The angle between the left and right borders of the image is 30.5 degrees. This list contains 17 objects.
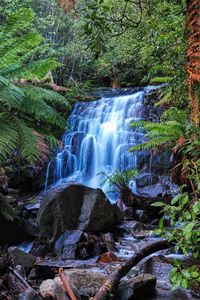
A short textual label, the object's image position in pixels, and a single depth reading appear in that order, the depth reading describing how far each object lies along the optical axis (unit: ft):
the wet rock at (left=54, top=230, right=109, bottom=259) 17.81
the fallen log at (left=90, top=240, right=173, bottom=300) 9.07
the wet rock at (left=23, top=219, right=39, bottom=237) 21.20
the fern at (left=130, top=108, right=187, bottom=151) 17.54
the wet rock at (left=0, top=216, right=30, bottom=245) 19.85
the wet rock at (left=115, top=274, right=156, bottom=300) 10.01
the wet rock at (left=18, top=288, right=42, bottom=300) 8.66
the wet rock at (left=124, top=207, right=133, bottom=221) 24.29
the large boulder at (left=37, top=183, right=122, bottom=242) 20.08
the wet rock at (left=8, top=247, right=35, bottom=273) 14.49
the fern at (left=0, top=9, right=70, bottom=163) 11.04
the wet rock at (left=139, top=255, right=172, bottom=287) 12.52
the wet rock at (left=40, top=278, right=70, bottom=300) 8.86
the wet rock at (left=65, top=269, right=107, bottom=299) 10.54
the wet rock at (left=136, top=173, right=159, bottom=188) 31.30
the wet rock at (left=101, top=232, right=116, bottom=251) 18.38
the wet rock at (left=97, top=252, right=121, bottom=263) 16.40
